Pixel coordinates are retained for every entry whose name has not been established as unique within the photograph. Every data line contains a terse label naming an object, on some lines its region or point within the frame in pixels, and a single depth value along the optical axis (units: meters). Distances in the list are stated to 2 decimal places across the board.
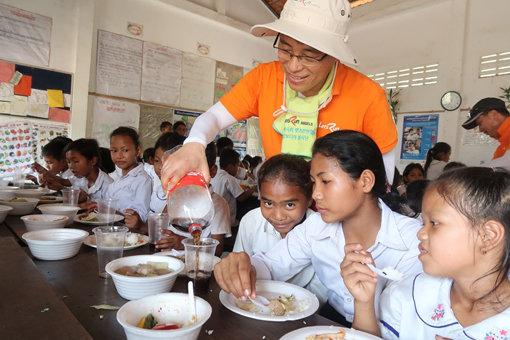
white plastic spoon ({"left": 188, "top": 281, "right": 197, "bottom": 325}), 0.88
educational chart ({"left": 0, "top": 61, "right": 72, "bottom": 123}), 4.79
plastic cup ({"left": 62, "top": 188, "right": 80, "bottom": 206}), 2.59
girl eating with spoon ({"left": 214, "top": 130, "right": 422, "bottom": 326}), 1.35
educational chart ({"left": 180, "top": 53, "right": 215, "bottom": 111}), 6.61
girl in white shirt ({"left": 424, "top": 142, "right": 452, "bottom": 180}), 5.12
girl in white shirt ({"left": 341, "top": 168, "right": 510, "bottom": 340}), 0.90
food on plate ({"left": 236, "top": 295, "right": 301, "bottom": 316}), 1.04
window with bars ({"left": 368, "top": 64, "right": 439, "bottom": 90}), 6.43
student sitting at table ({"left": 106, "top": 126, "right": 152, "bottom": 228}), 2.97
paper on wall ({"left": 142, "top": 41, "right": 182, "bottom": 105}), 6.08
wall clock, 6.05
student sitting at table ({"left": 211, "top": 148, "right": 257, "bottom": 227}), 4.04
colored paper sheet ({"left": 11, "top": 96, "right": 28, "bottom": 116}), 4.86
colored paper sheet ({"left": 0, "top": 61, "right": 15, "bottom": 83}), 4.73
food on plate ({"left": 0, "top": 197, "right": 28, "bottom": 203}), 2.36
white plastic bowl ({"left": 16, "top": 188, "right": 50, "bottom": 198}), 2.86
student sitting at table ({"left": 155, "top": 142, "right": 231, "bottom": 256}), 2.31
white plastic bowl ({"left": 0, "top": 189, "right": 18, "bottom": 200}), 2.66
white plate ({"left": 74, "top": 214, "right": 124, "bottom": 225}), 2.13
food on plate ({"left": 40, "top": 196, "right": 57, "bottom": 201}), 2.95
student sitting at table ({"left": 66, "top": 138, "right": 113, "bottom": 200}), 3.36
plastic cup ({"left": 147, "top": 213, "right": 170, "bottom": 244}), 1.66
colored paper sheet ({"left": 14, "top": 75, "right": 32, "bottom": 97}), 4.86
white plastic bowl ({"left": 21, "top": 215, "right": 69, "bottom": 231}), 1.71
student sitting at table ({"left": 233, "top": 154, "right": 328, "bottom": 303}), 1.80
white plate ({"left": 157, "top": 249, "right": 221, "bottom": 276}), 1.46
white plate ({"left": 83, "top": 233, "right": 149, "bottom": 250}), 1.60
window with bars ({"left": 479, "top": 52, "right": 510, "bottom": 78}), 5.52
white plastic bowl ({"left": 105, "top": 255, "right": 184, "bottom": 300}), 1.03
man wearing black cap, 3.75
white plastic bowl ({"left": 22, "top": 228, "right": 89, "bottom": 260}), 1.35
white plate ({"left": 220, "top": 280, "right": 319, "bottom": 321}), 0.99
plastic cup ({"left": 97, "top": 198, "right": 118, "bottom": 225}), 2.05
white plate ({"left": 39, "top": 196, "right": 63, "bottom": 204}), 2.83
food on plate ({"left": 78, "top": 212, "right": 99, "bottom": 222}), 2.18
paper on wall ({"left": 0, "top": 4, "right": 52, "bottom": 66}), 4.75
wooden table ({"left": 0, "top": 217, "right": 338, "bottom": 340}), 0.90
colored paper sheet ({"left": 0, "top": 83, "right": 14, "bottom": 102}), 4.76
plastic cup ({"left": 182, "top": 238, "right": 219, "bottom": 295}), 1.17
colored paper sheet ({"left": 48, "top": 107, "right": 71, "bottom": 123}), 5.15
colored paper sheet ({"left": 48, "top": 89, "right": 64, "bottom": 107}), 5.12
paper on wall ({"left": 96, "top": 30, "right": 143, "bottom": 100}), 5.59
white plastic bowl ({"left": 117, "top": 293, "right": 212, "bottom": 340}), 0.75
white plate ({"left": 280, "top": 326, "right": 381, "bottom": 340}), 0.86
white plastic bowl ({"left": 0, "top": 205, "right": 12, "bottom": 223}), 1.97
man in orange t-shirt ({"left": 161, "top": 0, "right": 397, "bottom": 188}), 1.41
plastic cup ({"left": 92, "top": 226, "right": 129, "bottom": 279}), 1.29
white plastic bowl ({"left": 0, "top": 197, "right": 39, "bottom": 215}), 2.22
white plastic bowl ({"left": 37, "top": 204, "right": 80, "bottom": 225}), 2.11
